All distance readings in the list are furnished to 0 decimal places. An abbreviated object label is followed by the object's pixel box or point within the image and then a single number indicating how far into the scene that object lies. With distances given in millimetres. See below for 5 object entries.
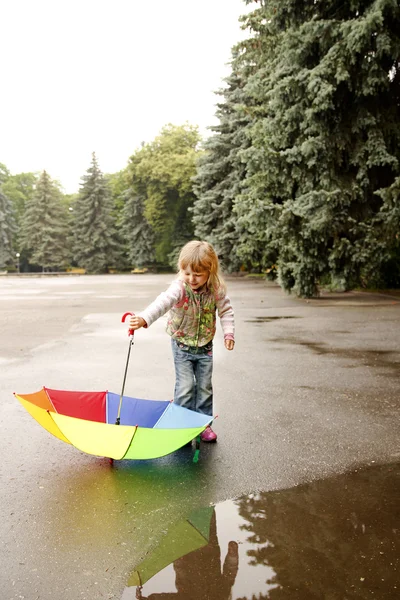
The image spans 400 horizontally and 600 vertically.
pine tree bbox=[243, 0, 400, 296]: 14461
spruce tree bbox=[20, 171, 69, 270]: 71750
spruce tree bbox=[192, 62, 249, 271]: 36469
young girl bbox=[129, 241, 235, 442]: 3988
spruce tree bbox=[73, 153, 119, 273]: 68375
